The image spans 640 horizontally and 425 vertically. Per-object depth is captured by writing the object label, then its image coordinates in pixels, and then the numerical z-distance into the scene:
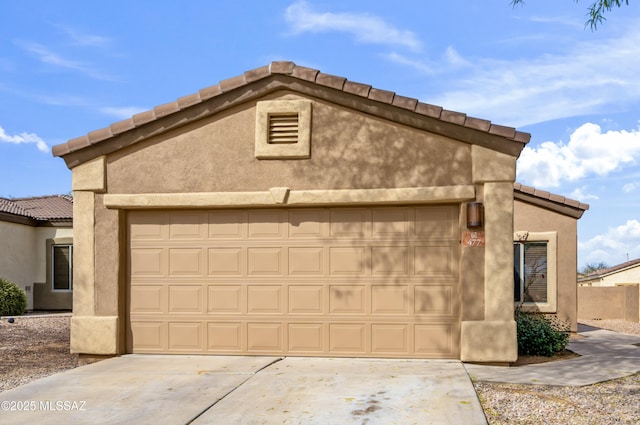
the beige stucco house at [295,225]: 10.16
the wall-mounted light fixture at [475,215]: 10.02
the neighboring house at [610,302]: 23.44
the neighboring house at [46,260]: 22.58
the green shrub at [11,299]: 20.34
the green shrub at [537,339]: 11.07
